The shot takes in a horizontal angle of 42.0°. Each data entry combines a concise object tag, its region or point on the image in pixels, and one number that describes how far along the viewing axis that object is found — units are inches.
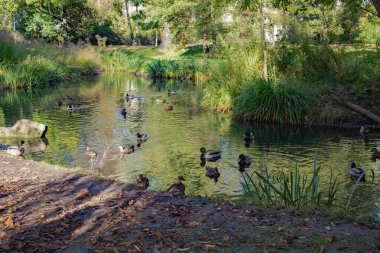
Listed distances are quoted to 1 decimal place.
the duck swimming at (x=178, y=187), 336.1
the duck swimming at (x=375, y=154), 475.2
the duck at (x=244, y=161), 442.3
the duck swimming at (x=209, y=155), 463.2
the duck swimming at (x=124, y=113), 723.2
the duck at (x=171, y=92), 949.5
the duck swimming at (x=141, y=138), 547.5
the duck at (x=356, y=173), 388.5
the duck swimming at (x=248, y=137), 552.4
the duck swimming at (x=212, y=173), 412.5
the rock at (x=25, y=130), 581.3
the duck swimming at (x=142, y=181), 358.6
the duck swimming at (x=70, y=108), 778.3
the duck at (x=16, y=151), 469.9
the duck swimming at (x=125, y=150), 492.4
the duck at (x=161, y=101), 844.6
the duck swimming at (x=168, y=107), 773.3
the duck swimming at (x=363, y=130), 585.3
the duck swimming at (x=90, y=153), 466.6
